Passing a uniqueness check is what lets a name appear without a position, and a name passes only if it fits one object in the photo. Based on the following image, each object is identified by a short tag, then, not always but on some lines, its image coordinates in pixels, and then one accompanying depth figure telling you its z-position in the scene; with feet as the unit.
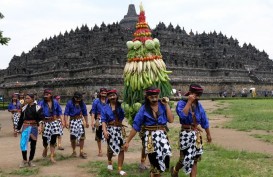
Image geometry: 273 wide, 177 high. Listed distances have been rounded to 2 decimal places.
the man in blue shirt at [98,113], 35.76
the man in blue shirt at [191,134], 22.97
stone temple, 139.80
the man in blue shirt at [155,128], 21.76
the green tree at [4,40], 56.03
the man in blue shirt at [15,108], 53.83
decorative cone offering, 28.60
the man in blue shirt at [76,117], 34.24
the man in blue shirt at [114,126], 27.61
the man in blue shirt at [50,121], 33.78
